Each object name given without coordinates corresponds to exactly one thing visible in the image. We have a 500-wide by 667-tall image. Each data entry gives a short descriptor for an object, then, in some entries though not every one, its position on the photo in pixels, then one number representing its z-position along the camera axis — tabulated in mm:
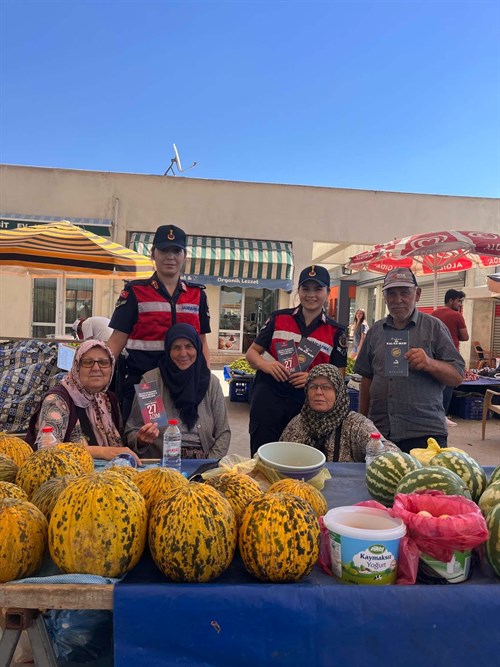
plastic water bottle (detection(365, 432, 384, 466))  2461
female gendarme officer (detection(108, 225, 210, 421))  3326
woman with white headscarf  2686
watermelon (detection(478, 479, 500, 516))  1575
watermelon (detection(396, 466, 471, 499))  1594
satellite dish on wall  14988
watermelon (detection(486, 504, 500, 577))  1418
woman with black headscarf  3062
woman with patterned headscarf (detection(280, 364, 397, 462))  2855
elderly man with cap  2973
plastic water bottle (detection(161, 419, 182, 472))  2463
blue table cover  1256
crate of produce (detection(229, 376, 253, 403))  8938
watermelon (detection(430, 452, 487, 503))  1792
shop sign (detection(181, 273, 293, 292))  13492
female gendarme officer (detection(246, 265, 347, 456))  3348
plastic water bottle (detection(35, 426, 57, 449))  2152
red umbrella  6410
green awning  13438
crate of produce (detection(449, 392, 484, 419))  8203
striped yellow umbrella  5988
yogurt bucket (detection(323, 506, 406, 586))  1344
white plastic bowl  2172
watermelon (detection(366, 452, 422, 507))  1865
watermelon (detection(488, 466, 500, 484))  1850
